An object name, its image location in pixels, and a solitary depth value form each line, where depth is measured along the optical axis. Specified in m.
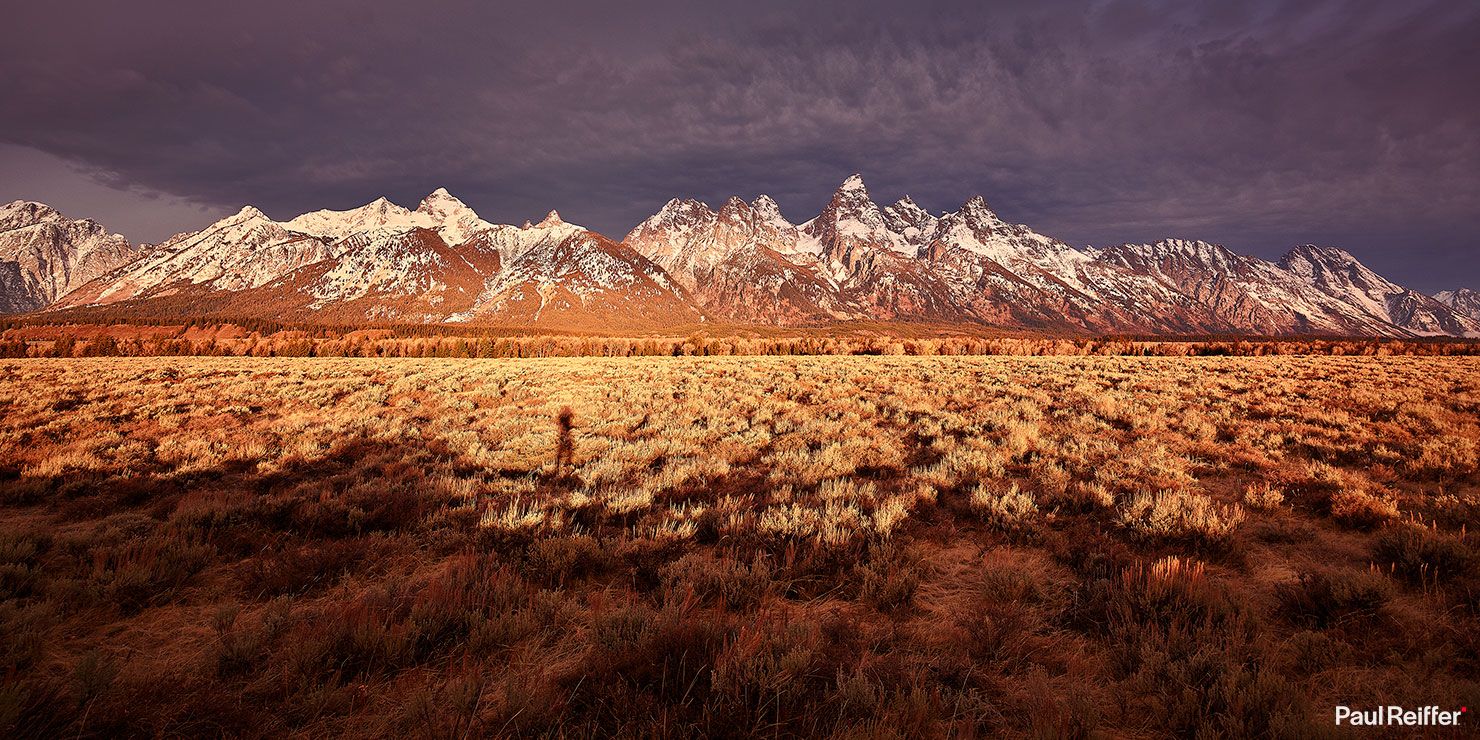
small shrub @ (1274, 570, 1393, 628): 4.28
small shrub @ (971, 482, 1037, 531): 6.64
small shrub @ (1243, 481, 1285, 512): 7.10
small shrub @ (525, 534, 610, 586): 5.30
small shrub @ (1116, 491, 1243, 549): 5.97
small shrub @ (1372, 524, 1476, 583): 4.85
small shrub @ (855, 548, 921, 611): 4.88
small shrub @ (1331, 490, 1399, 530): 6.33
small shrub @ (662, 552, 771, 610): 4.80
